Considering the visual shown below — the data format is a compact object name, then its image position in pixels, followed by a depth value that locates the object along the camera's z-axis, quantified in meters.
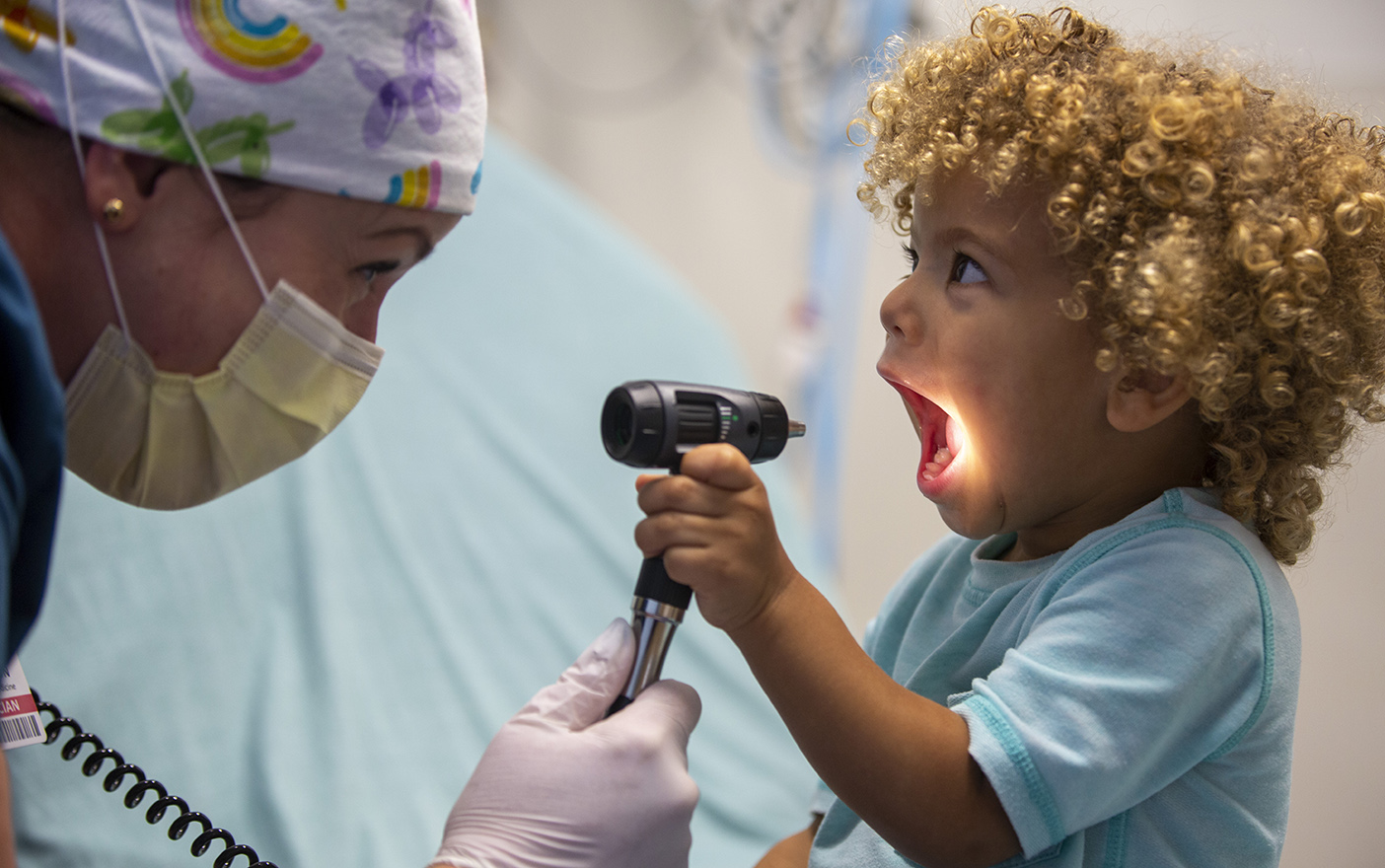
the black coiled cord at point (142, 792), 0.95
